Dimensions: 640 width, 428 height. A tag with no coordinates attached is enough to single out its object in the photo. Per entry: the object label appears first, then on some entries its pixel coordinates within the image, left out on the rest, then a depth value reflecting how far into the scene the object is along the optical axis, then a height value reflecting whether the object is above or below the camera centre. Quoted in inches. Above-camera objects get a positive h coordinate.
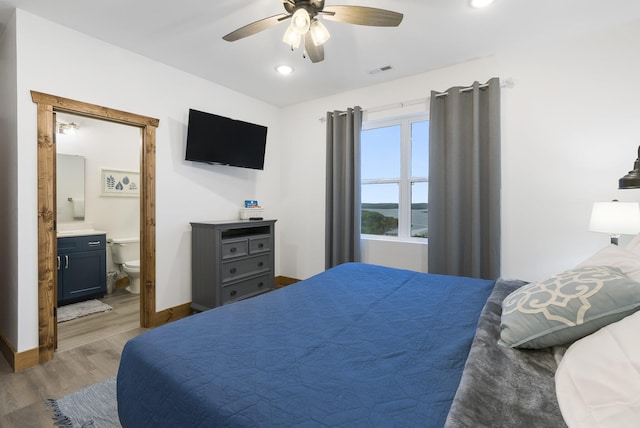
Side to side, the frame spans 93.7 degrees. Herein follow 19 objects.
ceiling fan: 66.7 +45.3
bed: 29.6 -19.4
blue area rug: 66.1 -45.6
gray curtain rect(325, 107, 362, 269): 140.1 +12.2
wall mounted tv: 123.0 +32.5
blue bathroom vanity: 132.7 -24.9
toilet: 150.8 -24.0
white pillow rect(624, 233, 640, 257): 53.3 -6.5
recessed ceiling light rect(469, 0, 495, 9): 80.2 +56.9
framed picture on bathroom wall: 161.9 +17.1
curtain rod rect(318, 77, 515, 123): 109.3 +47.8
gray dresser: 119.6 -21.1
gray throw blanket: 27.0 -18.4
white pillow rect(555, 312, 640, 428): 23.1 -14.6
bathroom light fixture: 148.6 +43.3
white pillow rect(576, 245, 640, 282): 44.9 -8.1
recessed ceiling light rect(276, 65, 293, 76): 120.4 +58.7
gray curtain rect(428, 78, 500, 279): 109.1 +12.1
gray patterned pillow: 34.9 -11.9
